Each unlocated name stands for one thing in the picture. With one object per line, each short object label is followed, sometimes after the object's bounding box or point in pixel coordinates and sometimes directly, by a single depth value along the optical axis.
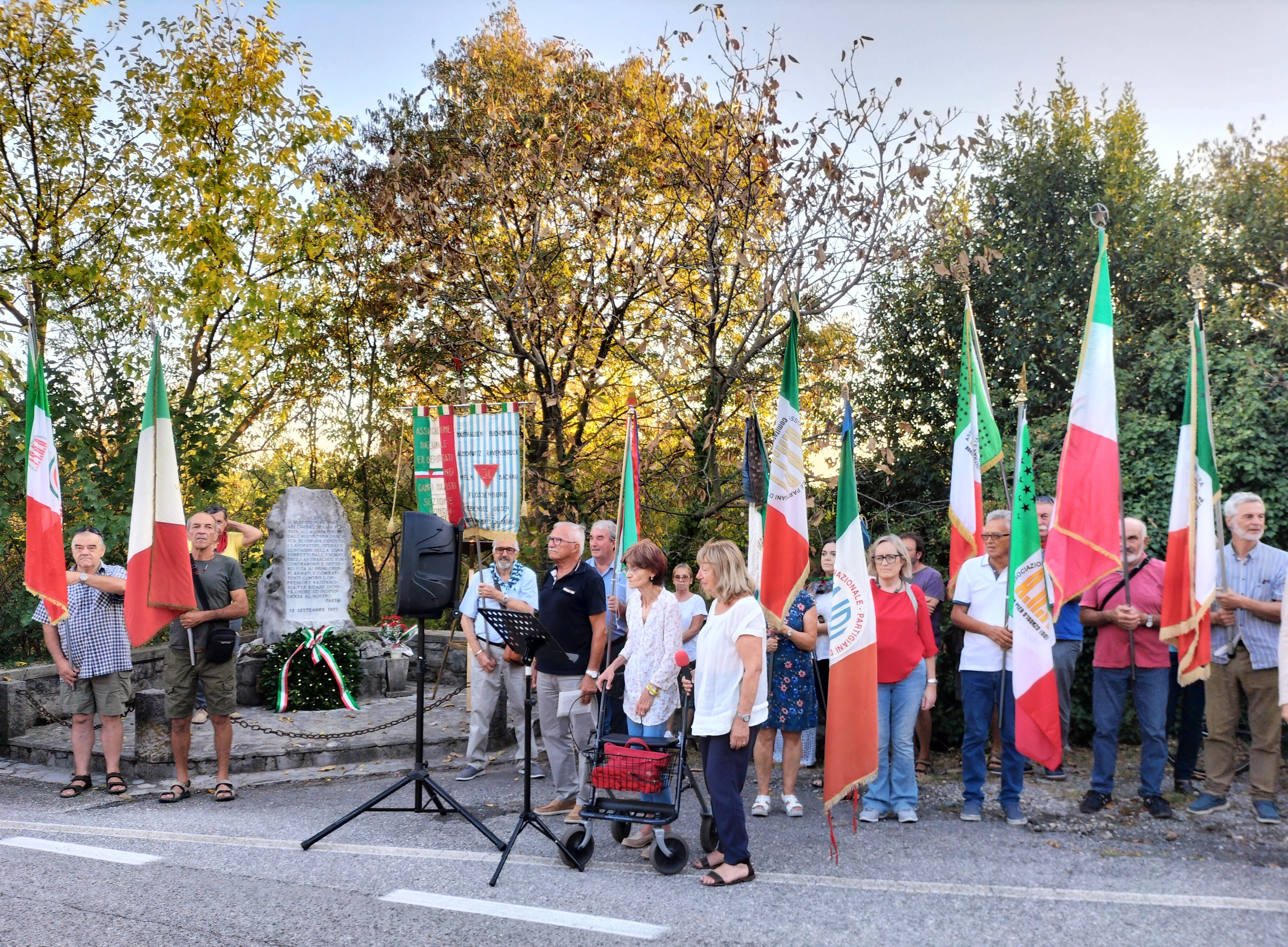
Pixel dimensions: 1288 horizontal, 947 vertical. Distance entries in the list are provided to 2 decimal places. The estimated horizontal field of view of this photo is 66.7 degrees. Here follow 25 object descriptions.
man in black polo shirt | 6.38
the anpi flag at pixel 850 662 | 5.38
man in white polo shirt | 6.23
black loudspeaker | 5.65
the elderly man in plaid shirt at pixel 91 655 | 7.41
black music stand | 5.32
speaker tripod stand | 5.56
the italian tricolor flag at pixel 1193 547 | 5.98
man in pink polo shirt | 6.24
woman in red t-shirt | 6.34
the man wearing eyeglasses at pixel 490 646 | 7.31
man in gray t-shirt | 7.07
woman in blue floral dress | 6.50
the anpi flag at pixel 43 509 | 7.19
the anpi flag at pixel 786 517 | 5.79
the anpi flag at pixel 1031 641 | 5.81
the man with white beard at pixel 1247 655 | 6.12
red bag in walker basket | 5.20
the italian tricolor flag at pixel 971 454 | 7.18
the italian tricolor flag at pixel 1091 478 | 5.84
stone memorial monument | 11.60
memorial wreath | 10.28
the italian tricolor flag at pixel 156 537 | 6.71
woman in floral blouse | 5.65
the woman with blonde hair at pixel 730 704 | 4.94
